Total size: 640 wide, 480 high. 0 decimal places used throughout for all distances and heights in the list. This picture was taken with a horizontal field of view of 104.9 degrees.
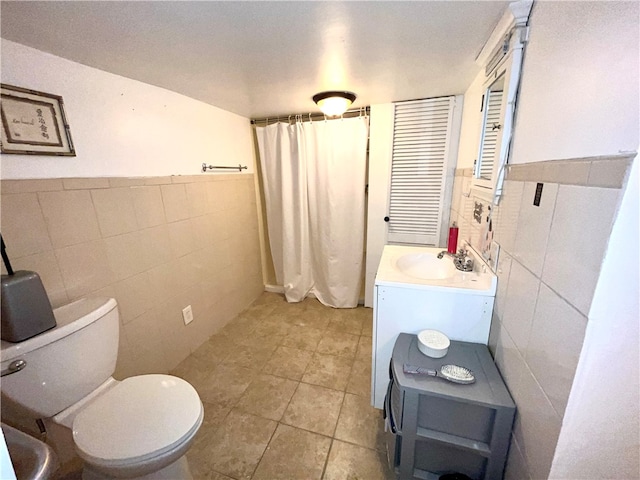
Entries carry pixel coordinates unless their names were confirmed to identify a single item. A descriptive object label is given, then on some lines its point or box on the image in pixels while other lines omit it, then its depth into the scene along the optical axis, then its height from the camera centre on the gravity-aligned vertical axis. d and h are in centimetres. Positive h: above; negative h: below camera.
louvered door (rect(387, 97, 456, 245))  194 +7
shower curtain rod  214 +57
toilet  86 -88
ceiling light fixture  172 +54
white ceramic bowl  104 -70
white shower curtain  222 -22
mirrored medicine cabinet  88 +34
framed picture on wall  100 +27
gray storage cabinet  87 -89
